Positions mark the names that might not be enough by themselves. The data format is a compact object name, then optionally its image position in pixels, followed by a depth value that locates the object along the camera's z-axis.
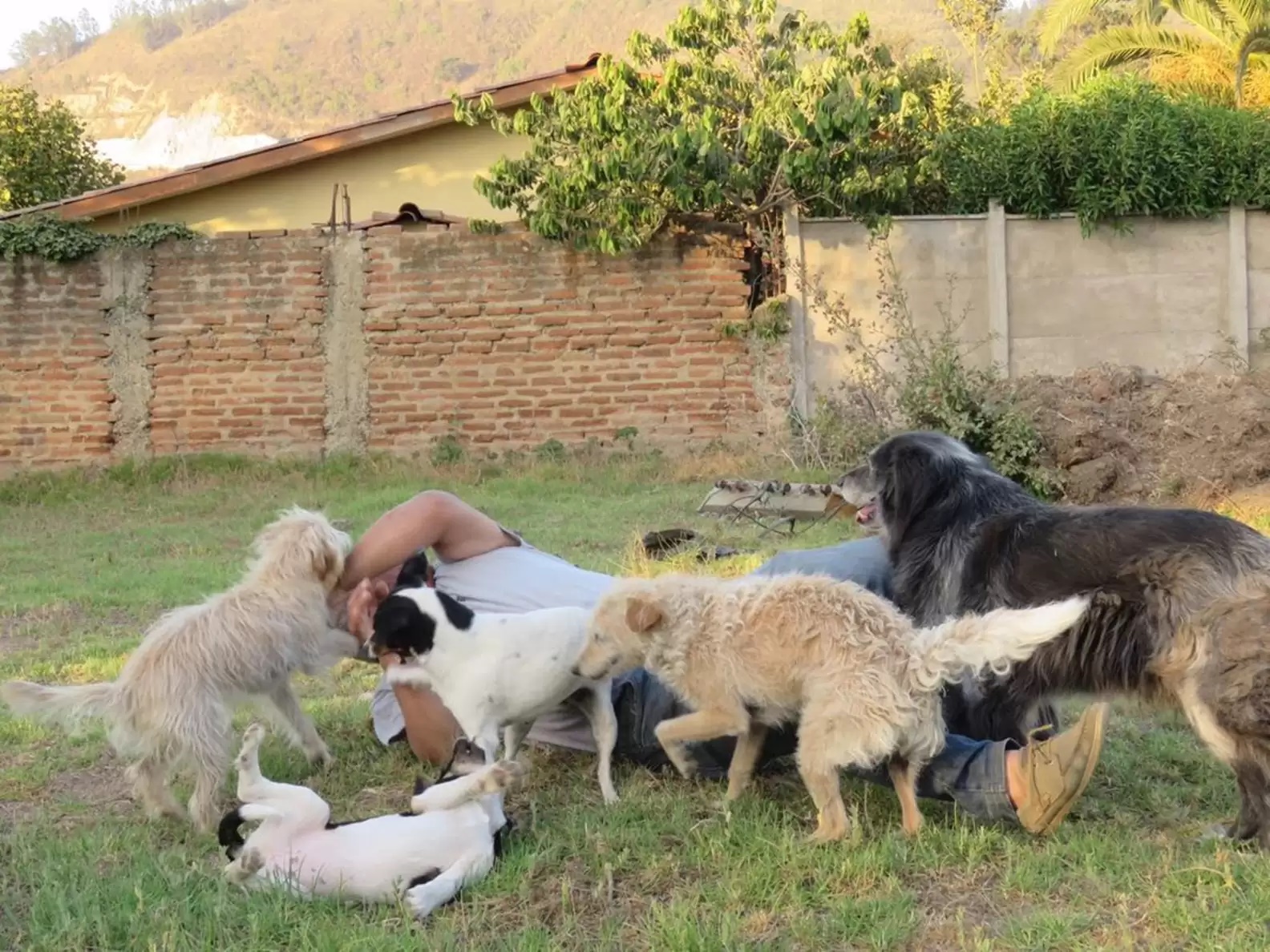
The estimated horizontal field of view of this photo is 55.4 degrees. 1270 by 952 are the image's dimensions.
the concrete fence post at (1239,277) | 12.57
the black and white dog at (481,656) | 4.10
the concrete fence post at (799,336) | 12.75
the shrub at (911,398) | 10.20
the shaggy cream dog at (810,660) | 3.63
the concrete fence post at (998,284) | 12.55
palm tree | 19.75
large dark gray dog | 3.63
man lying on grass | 4.32
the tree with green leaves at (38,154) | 17.80
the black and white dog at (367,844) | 3.42
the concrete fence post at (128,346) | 13.10
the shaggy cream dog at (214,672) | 4.15
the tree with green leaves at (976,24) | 29.62
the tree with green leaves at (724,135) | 12.07
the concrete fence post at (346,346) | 13.05
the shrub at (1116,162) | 12.42
